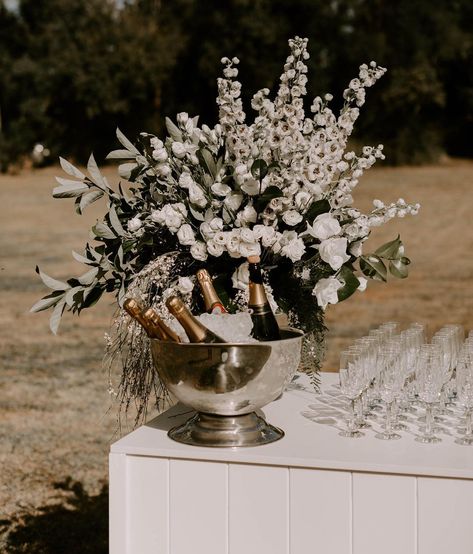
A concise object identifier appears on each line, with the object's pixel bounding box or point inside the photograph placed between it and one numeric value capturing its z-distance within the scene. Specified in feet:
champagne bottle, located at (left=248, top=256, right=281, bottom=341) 7.15
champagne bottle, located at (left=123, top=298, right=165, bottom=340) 6.88
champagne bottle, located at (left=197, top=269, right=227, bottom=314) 7.29
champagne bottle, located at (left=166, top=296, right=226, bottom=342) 6.63
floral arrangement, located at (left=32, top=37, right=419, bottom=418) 7.35
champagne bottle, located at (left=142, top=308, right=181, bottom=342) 6.83
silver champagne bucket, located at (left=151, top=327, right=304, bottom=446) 6.61
